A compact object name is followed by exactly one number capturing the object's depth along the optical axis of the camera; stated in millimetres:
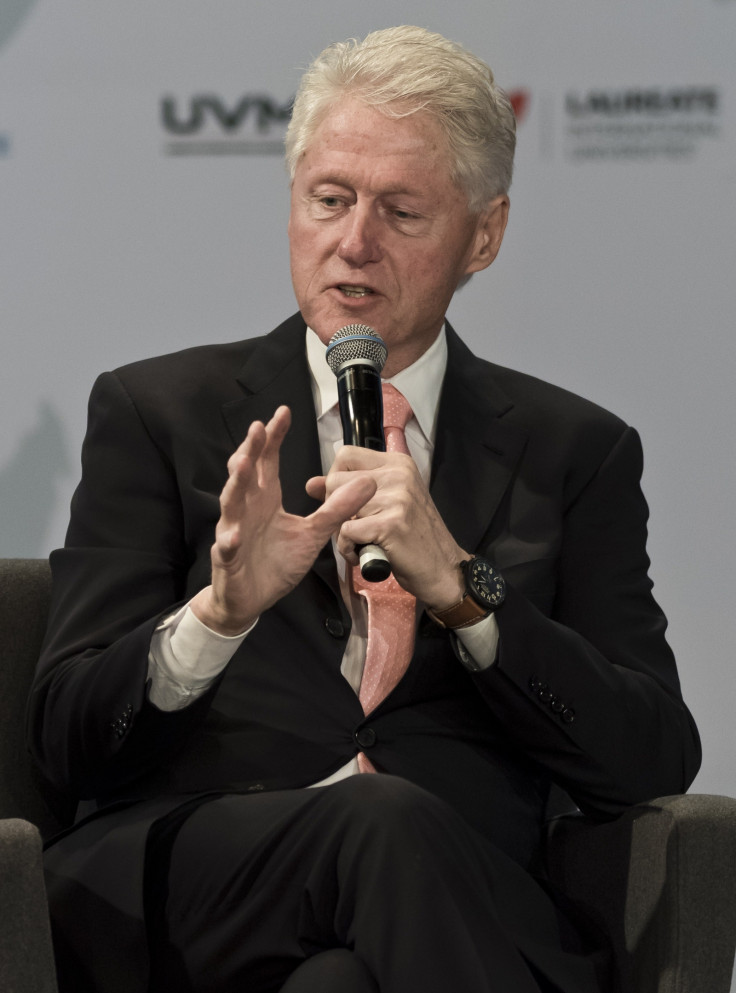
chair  6802
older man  6861
